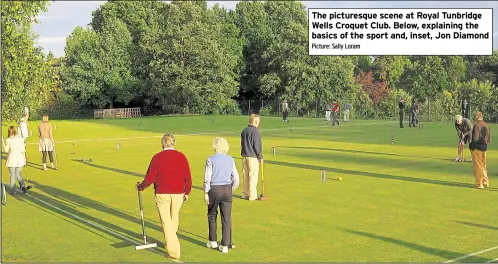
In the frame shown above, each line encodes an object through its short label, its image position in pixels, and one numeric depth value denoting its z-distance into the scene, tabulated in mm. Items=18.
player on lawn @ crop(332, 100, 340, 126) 43662
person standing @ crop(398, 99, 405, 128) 39631
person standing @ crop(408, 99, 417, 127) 42312
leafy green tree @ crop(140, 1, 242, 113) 71062
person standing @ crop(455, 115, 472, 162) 18875
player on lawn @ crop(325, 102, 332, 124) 50125
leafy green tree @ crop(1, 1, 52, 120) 12805
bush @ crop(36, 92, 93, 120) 77938
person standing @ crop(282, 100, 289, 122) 50781
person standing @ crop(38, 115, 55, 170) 20766
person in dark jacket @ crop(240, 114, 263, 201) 13742
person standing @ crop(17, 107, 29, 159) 20383
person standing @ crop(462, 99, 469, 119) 47356
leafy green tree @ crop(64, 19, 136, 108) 75750
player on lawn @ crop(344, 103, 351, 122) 51412
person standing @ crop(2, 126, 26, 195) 15312
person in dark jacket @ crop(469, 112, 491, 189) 15742
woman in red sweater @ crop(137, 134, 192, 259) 9039
